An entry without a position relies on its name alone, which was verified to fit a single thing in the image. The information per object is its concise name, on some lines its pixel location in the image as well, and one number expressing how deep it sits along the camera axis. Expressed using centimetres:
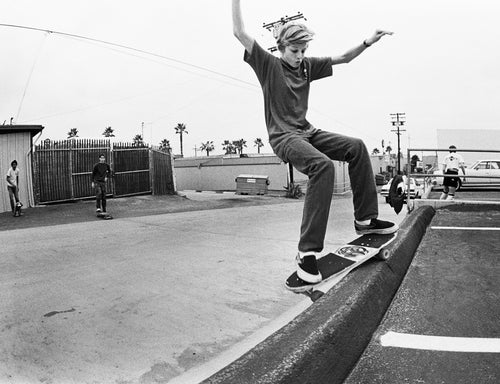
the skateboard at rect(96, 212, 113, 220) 1311
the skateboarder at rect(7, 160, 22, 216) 1427
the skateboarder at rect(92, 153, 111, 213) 1365
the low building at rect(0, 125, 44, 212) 1530
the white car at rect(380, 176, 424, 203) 2103
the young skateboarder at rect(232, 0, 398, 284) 289
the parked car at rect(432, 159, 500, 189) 2497
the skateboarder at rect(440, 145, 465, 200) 1286
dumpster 3041
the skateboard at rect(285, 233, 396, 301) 300
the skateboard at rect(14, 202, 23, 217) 1397
